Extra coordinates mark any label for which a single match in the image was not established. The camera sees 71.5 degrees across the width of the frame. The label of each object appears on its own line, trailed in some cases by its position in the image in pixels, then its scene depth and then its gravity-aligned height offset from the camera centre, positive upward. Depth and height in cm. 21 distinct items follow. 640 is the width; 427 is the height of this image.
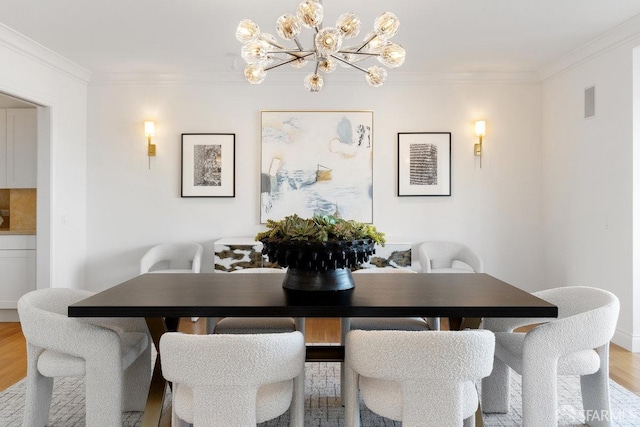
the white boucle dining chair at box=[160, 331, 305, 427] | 151 -58
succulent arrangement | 202 -12
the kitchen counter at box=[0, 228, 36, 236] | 440 -30
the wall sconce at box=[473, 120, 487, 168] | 466 +75
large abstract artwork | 469 +45
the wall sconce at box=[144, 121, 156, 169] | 465 +73
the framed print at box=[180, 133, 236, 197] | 470 +40
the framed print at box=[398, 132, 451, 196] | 471 +43
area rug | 240 -119
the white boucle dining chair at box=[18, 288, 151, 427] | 193 -71
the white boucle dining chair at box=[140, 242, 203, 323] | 437 -53
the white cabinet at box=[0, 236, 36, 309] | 439 -66
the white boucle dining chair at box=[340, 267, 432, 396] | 261 -71
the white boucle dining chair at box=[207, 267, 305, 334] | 257 -72
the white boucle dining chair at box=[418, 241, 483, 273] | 436 -50
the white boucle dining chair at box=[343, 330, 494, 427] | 151 -56
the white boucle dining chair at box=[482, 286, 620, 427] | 186 -67
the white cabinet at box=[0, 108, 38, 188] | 461 +57
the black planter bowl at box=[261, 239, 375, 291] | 200 -26
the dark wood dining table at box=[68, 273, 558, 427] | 178 -42
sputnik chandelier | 201 +80
